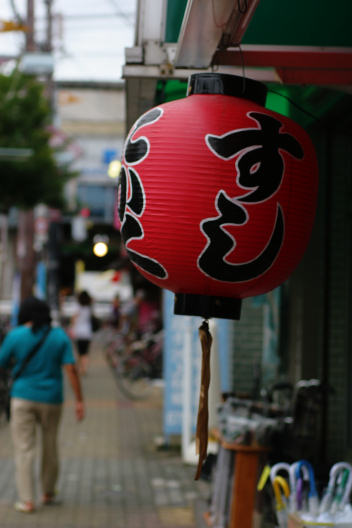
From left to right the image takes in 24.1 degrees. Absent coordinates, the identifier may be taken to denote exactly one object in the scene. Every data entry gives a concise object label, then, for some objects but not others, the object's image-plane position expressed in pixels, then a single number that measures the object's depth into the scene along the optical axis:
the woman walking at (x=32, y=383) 7.64
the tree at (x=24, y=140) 18.36
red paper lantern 3.19
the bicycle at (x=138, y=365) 16.22
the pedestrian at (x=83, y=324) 17.52
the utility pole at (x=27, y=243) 22.19
